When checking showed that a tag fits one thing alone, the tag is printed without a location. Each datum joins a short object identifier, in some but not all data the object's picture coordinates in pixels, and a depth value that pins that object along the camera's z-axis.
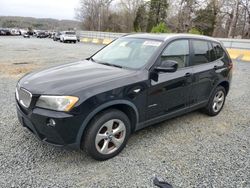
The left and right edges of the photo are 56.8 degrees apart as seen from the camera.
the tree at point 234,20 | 26.95
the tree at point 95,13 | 49.38
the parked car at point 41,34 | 43.05
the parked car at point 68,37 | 28.17
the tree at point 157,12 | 40.84
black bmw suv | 2.69
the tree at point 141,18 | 43.69
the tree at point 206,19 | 33.66
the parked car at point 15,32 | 48.67
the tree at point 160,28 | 21.99
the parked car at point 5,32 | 45.44
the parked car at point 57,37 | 32.85
